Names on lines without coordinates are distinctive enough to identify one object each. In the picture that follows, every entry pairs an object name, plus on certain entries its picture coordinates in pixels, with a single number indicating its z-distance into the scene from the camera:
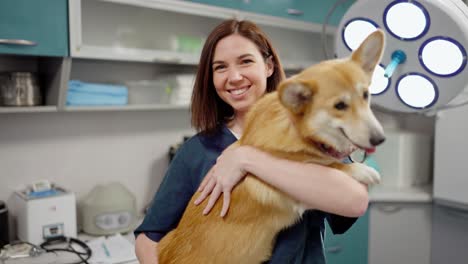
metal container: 1.77
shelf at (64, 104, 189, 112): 1.87
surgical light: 0.94
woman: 0.85
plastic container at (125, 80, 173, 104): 2.15
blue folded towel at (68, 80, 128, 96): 1.91
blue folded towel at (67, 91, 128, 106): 1.90
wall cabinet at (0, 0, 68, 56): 1.58
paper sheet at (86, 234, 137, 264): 1.78
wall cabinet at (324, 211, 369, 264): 2.52
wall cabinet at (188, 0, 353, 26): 2.28
